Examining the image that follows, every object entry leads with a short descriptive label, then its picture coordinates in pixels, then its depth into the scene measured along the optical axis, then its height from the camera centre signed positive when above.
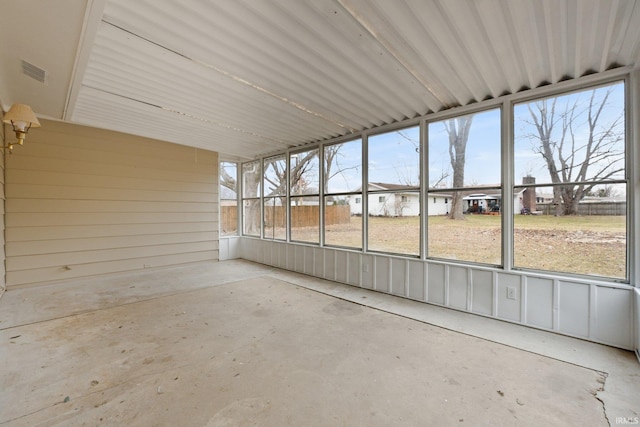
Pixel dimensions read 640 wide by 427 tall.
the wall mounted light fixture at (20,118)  3.09 +1.13
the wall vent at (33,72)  2.94 +1.64
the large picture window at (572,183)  2.96 +0.29
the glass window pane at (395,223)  4.47 -0.25
